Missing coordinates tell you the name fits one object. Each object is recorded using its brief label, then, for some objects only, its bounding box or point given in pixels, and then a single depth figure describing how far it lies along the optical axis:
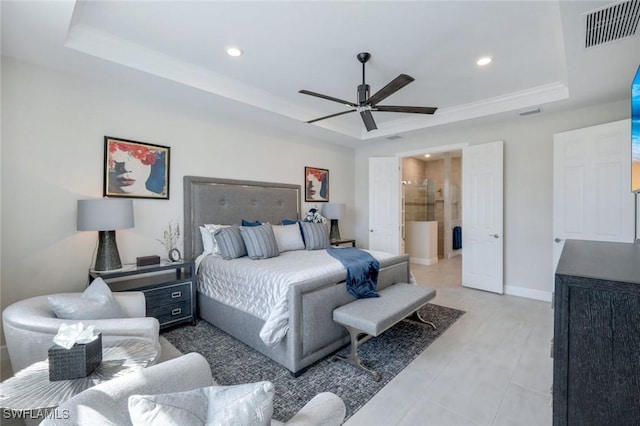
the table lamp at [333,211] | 5.08
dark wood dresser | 0.75
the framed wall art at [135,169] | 2.95
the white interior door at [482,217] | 4.22
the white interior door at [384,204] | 5.33
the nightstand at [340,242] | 4.94
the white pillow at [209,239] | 3.37
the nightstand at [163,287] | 2.79
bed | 2.24
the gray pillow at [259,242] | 3.18
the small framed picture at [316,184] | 5.04
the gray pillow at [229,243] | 3.19
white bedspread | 2.24
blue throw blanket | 2.67
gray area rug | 2.00
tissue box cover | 1.22
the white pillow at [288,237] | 3.67
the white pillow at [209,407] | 0.72
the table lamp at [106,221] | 2.51
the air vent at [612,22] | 1.80
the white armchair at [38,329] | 1.56
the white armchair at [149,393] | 0.79
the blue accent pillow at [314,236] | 3.82
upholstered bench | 2.18
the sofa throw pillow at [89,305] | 1.75
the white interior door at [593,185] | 3.18
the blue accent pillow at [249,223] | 3.74
